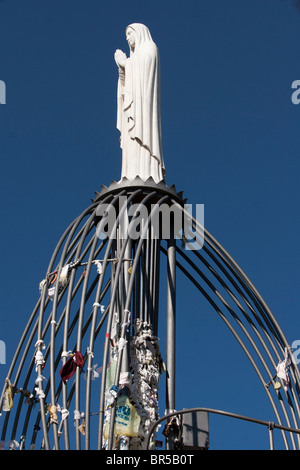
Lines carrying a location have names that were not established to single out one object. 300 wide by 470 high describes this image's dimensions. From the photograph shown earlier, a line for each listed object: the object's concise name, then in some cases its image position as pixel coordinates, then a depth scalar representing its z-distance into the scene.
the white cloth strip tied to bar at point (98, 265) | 18.98
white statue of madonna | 21.91
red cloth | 17.16
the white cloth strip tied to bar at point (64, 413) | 16.66
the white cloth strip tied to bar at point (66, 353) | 17.25
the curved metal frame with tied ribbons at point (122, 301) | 17.47
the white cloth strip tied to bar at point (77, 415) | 16.56
